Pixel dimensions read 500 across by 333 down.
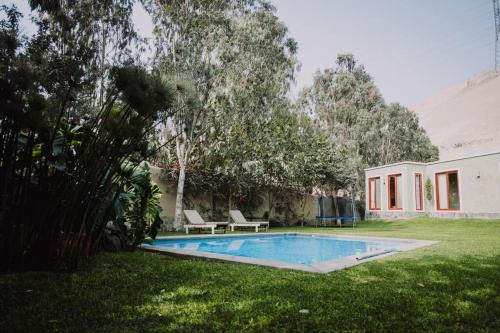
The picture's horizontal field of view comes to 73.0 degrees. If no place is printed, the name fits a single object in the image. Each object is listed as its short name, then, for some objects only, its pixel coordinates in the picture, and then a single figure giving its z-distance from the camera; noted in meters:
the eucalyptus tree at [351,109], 28.69
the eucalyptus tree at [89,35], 14.14
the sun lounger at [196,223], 12.82
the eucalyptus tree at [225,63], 14.66
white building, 16.92
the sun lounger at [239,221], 14.24
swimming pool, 6.31
